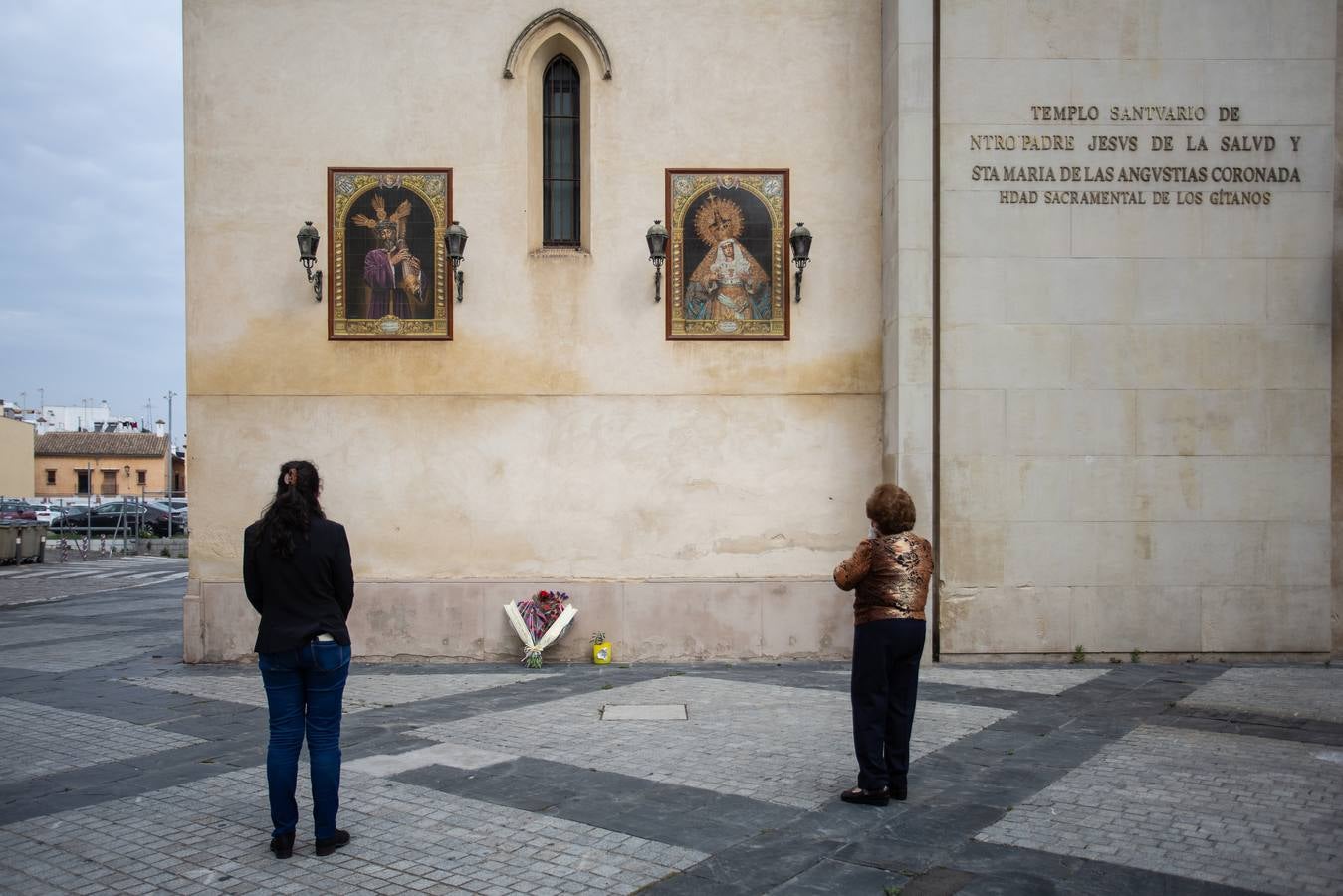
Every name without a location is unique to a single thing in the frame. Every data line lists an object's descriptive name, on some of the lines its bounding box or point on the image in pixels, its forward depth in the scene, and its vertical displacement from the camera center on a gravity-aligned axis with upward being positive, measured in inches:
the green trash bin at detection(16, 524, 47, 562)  1178.6 -126.1
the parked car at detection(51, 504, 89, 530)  1934.1 -164.2
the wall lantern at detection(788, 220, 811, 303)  467.2 +79.2
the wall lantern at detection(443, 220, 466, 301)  466.9 +80.7
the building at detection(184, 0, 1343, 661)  463.5 +39.4
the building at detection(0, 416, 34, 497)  2753.4 -78.9
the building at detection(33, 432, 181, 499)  3403.1 -115.6
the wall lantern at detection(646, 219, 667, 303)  463.5 +79.3
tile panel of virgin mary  481.1 +74.7
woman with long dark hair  220.7 -43.4
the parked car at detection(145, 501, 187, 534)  1903.3 -161.4
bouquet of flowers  464.4 -81.9
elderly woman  251.1 -49.7
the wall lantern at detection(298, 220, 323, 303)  463.8 +79.2
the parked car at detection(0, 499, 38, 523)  1951.2 -159.1
